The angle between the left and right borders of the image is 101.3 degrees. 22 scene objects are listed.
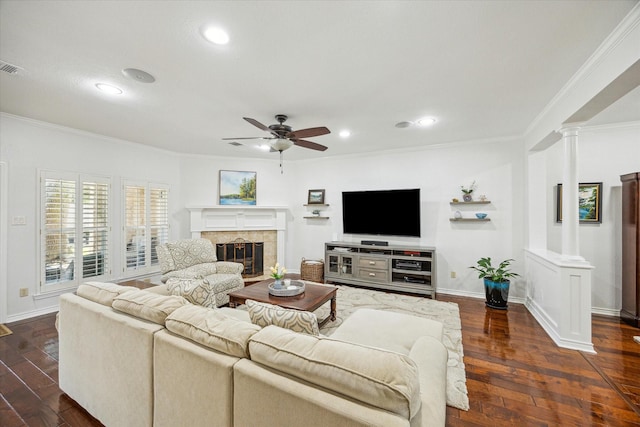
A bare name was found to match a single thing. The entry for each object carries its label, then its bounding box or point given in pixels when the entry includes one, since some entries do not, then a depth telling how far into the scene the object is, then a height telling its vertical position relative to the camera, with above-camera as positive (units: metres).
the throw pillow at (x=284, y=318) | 1.55 -0.64
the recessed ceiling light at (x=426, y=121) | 3.56 +1.29
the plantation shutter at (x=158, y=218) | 5.02 -0.09
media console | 4.54 -0.98
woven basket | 5.50 -1.21
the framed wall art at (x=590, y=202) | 3.77 +0.17
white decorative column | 2.92 +0.24
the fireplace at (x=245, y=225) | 5.54 -0.26
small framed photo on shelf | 5.99 +0.38
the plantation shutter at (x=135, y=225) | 4.65 -0.22
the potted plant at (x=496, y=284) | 3.91 -1.05
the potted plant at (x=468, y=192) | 4.55 +0.38
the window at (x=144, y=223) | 4.66 -0.18
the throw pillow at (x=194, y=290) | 2.17 -0.65
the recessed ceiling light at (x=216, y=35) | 1.83 +1.28
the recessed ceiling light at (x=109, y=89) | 2.64 +1.29
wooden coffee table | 2.91 -1.00
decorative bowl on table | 3.15 -0.93
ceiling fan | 2.93 +0.92
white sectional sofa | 1.01 -0.75
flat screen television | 4.93 +0.03
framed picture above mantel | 5.79 +0.57
